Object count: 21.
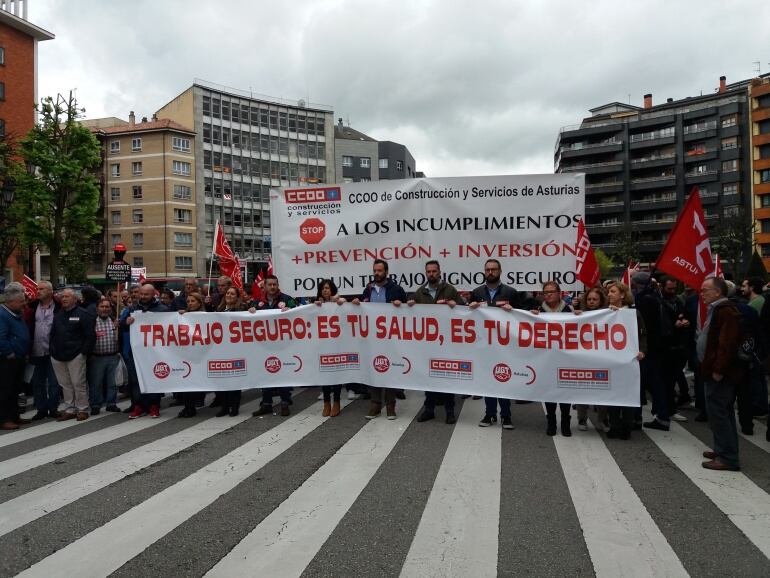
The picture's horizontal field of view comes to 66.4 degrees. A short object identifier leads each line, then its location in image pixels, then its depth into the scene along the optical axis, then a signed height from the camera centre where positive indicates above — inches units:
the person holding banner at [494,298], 296.7 -3.2
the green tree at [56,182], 1296.8 +261.8
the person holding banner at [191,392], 335.6 -54.4
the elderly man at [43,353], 344.8 -31.9
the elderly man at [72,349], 336.2 -29.1
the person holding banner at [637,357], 274.8 -31.0
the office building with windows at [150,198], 2578.7 +441.9
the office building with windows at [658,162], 3046.3 +714.8
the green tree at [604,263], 2765.7 +132.7
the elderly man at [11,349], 319.3 -27.2
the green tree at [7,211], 1143.0 +186.8
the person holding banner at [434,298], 306.0 -2.6
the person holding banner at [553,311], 281.7 -9.7
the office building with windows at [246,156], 2748.5 +706.8
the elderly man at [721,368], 220.8 -29.9
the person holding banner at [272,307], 334.6 -6.8
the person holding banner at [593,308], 289.7 -8.7
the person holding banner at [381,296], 317.7 -1.3
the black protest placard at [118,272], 431.9 +19.7
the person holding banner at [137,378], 340.2 -46.1
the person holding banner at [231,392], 332.2 -54.8
